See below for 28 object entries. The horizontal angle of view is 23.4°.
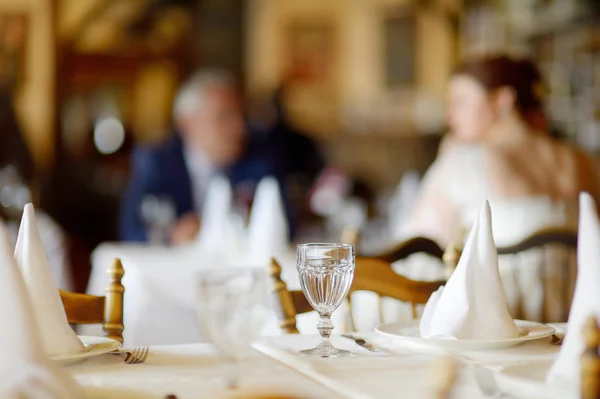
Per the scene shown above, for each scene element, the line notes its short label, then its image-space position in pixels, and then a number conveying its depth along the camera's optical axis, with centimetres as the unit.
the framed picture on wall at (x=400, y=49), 1051
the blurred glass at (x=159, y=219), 451
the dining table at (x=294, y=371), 169
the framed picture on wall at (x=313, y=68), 1076
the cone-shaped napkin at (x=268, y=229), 365
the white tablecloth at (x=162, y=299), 353
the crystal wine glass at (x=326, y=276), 194
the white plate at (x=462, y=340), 192
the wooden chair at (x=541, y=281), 307
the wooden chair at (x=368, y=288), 220
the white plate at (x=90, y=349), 183
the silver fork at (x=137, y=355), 187
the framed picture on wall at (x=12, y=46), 1002
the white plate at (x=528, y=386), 166
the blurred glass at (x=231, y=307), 170
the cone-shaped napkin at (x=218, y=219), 393
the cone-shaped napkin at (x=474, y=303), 194
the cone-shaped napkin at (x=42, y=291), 185
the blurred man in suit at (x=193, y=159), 509
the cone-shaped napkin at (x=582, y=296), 171
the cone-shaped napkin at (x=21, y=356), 151
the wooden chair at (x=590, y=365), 158
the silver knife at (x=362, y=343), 196
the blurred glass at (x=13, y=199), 570
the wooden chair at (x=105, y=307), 213
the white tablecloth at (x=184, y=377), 168
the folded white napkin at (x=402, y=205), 535
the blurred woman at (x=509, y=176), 316
